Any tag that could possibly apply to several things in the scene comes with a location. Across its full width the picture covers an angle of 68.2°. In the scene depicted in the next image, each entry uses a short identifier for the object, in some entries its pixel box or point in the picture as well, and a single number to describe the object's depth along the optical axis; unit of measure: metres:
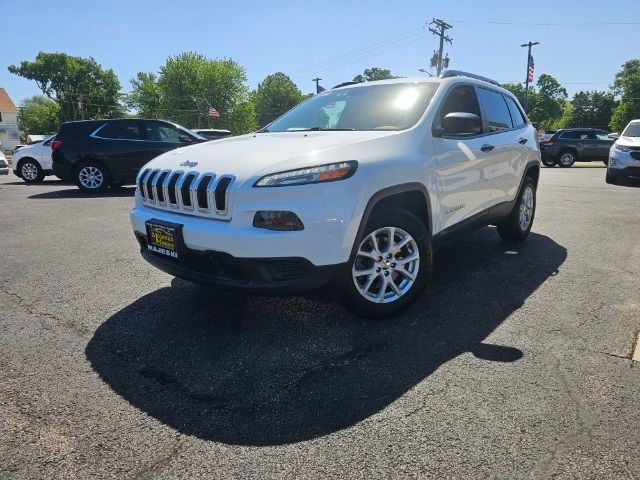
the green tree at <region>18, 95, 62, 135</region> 86.62
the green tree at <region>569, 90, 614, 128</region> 80.19
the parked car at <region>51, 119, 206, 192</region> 10.82
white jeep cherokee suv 2.78
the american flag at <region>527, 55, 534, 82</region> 39.25
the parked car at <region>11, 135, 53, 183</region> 14.27
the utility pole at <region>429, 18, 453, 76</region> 37.94
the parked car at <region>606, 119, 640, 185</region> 11.68
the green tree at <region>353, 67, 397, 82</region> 101.67
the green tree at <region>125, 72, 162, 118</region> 87.19
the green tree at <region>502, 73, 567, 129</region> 107.81
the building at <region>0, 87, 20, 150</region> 72.69
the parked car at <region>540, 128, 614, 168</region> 20.47
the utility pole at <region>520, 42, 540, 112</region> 39.38
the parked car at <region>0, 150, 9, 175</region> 13.24
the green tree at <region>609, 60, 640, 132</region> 68.56
